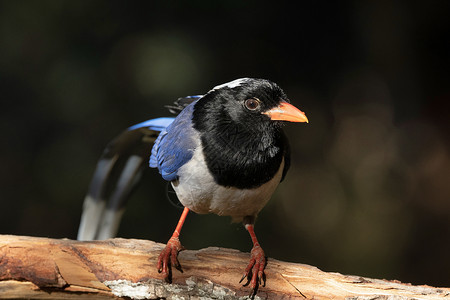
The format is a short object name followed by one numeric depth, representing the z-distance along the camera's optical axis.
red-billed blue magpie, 4.71
